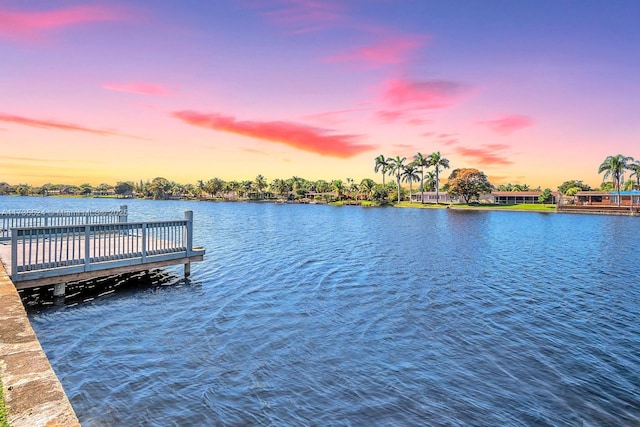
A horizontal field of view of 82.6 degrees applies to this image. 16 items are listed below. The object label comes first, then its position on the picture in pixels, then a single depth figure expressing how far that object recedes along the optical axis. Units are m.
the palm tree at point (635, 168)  89.25
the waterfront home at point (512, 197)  121.38
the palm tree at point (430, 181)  129.65
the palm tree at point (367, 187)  152.00
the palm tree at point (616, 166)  89.94
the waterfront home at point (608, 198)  96.81
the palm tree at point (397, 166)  129.38
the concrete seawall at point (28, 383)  3.87
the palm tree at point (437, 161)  121.88
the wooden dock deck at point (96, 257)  10.99
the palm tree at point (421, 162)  125.25
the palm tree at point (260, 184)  196.25
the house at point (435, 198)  126.29
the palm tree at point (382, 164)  132.25
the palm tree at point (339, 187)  164.05
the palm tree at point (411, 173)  127.62
